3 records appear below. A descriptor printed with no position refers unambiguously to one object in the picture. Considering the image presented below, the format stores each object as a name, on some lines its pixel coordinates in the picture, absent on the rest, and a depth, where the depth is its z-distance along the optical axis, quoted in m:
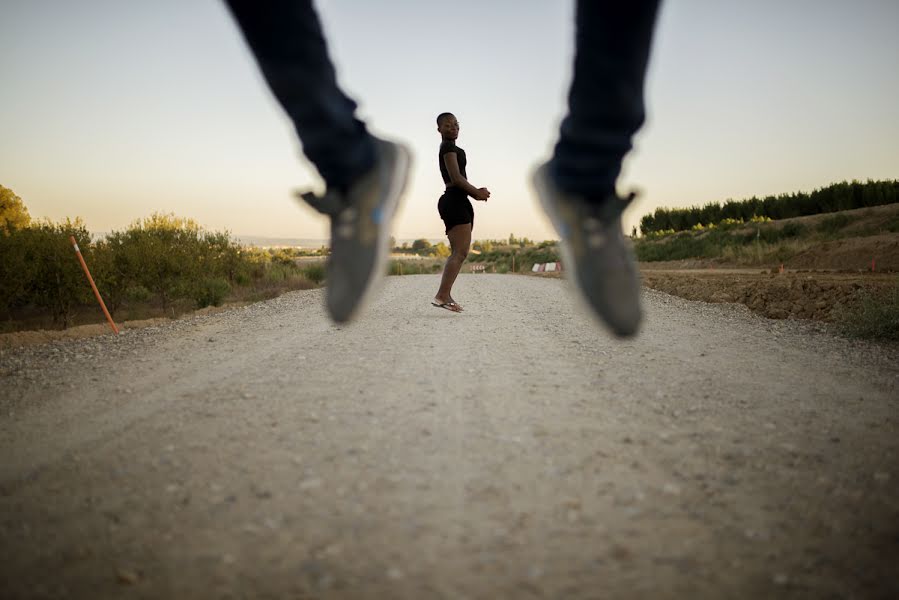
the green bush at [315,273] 17.91
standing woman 5.14
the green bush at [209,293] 11.26
